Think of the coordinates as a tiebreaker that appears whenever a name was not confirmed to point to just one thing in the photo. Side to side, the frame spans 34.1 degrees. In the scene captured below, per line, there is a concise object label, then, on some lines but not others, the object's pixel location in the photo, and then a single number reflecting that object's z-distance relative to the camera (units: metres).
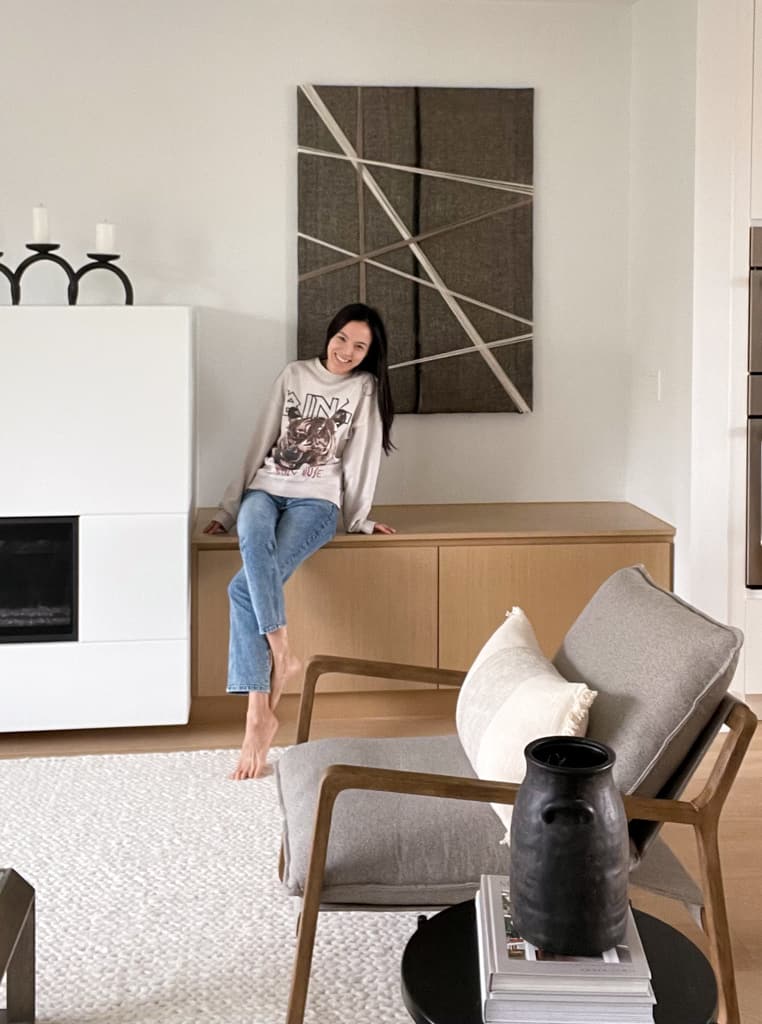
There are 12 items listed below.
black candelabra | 3.93
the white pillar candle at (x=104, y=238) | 4.00
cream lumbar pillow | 2.14
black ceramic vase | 1.58
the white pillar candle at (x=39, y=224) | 3.91
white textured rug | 2.36
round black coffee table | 1.58
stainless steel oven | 3.91
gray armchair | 2.03
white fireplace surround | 3.69
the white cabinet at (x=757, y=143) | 3.86
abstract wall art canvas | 4.46
